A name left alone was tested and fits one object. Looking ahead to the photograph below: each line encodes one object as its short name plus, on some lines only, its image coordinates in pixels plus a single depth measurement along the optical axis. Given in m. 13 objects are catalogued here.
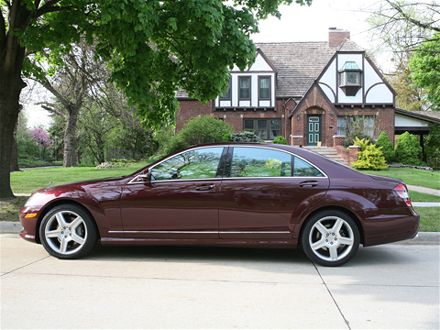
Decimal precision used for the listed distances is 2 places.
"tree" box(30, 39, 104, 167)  24.36
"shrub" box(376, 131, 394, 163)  27.02
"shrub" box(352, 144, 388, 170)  23.36
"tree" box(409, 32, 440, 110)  34.34
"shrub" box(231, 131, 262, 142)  26.17
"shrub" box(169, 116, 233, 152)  24.81
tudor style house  30.42
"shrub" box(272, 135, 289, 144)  27.36
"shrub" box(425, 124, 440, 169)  30.80
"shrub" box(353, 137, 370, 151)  24.64
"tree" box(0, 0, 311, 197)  7.74
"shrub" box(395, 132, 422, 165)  27.81
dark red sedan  6.02
